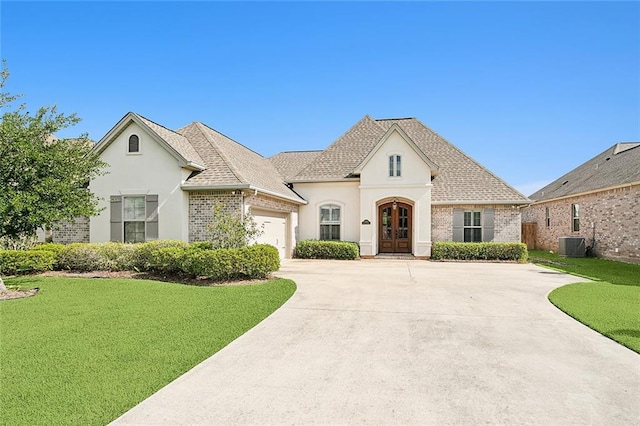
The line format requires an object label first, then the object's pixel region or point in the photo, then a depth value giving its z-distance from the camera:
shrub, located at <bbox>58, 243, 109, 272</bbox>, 12.31
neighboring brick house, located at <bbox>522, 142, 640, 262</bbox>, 16.72
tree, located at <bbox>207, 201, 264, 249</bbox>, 11.28
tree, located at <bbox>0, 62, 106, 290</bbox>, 9.48
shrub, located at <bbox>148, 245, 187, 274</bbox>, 10.87
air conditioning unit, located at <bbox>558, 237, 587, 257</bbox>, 19.50
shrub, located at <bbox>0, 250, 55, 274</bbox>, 11.69
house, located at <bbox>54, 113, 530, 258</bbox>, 13.53
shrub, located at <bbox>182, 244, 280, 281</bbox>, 10.34
